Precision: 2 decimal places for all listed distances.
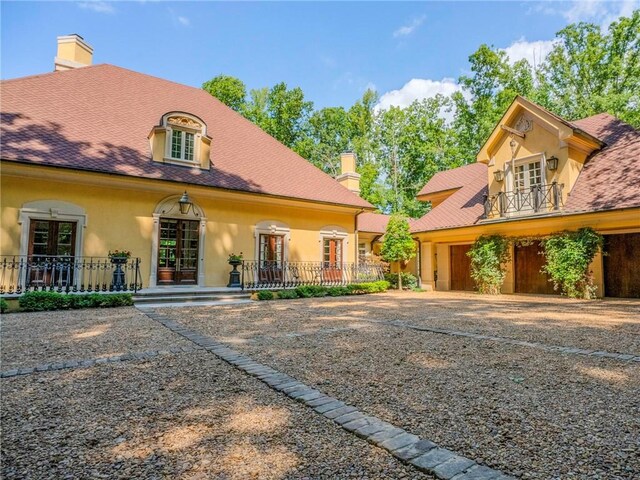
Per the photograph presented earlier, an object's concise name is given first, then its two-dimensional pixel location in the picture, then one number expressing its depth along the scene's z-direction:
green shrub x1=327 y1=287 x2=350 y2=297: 13.41
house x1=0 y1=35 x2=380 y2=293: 9.92
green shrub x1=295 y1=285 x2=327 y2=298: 12.62
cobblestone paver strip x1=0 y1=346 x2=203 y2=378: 3.81
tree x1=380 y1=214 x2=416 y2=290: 16.98
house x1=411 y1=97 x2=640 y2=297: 11.83
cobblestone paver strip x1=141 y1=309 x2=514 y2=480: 1.99
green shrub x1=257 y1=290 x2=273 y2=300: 11.62
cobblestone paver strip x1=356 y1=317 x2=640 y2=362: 4.41
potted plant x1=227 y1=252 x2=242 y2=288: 12.40
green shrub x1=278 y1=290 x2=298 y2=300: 12.04
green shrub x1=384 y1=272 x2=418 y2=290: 17.88
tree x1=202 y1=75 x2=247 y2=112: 30.98
